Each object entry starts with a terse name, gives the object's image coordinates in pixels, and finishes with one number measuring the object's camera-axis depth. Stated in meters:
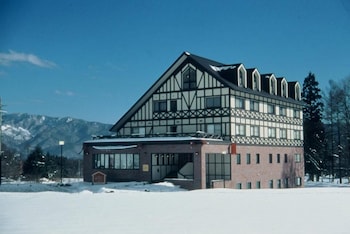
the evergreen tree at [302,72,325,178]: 53.31
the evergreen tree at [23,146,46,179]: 59.92
